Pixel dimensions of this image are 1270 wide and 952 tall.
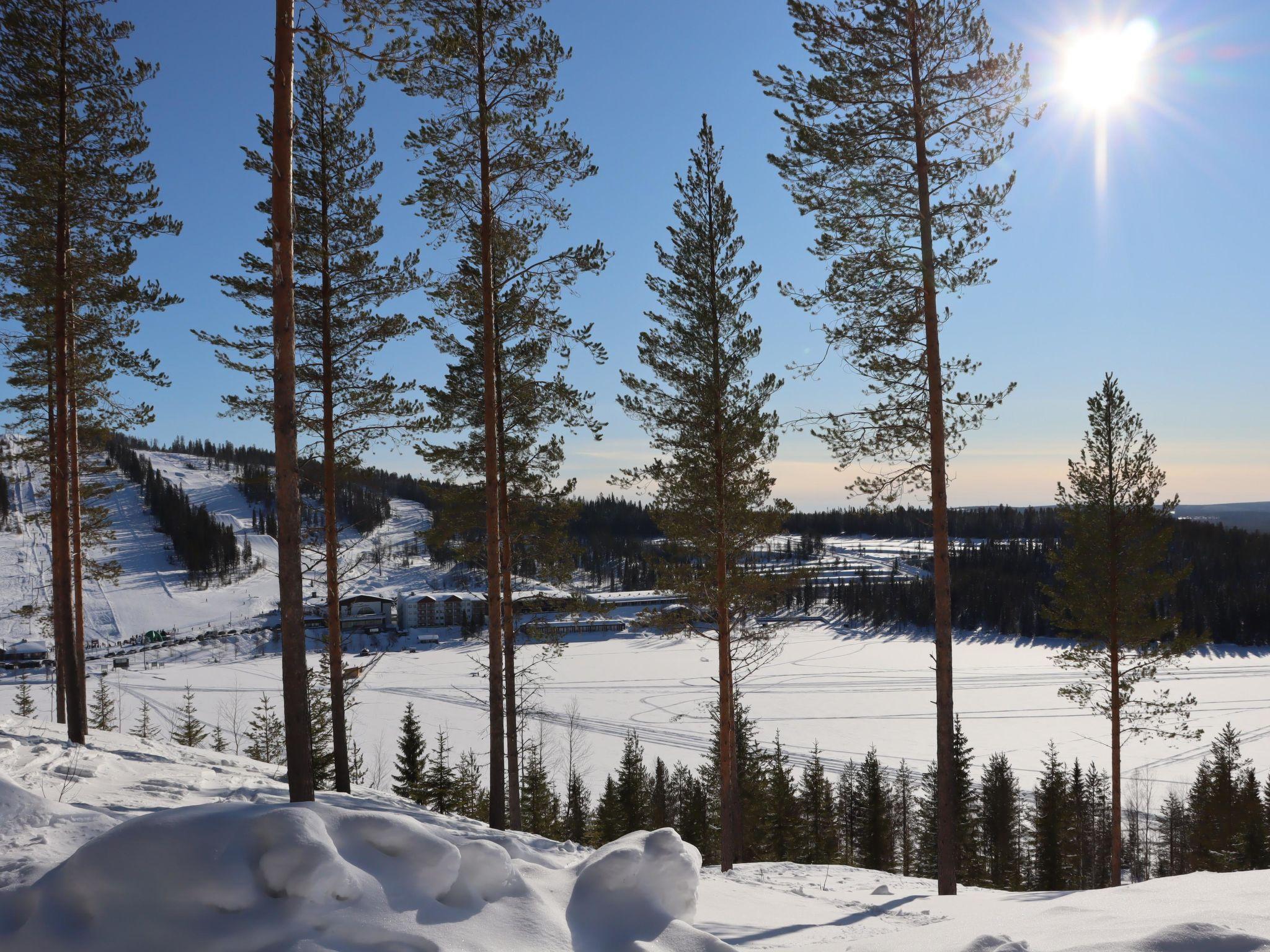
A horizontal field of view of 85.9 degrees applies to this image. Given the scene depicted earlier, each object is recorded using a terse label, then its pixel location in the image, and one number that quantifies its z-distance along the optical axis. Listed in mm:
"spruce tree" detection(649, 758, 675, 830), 33625
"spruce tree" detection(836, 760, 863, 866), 31781
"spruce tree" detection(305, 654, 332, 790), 19209
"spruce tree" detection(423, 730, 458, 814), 24938
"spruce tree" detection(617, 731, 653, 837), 28500
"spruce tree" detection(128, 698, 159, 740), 32375
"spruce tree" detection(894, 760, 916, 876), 33947
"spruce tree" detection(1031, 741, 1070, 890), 28984
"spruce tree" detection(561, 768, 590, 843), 29188
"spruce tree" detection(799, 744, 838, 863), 28719
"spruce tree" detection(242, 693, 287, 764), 29922
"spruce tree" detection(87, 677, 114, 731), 28797
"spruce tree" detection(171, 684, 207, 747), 30469
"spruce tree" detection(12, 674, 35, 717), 29175
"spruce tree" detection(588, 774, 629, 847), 26984
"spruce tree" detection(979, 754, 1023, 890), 31594
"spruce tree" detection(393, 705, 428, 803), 24234
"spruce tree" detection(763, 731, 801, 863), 28375
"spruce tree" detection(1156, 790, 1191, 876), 32344
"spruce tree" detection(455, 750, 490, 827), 26438
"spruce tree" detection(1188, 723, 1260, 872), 23922
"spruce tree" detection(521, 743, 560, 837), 26734
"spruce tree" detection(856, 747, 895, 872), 29562
